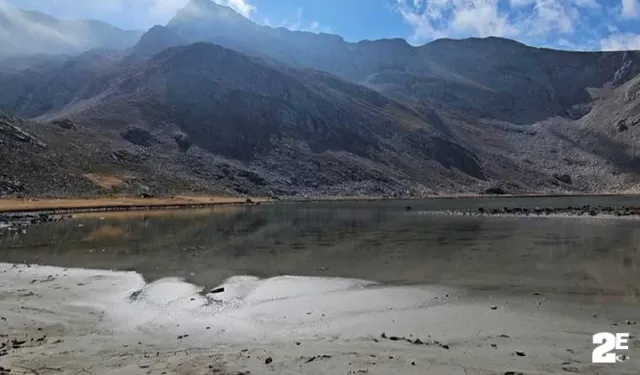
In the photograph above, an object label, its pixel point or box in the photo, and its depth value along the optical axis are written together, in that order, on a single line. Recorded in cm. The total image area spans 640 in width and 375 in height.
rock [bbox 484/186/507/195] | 18852
